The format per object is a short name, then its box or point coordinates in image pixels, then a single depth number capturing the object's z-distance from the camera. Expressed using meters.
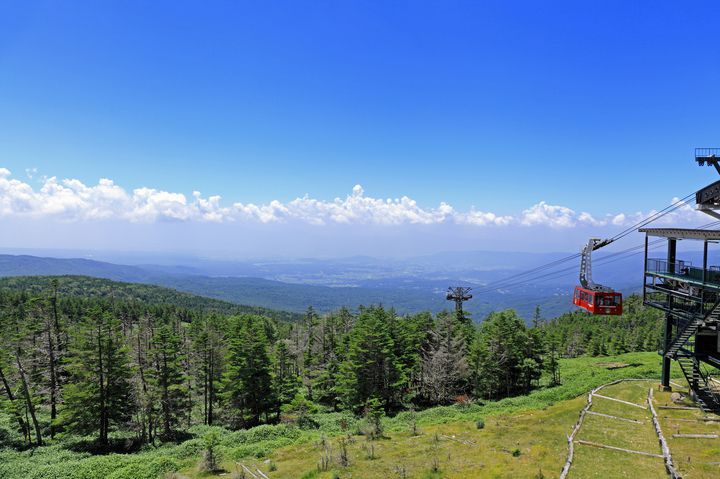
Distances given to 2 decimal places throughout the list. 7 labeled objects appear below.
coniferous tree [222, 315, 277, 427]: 41.09
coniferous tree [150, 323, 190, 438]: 38.28
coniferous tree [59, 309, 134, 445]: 35.19
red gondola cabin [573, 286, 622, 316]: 31.34
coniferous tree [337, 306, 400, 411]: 43.59
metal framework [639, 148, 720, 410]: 23.62
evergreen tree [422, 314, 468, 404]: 45.62
